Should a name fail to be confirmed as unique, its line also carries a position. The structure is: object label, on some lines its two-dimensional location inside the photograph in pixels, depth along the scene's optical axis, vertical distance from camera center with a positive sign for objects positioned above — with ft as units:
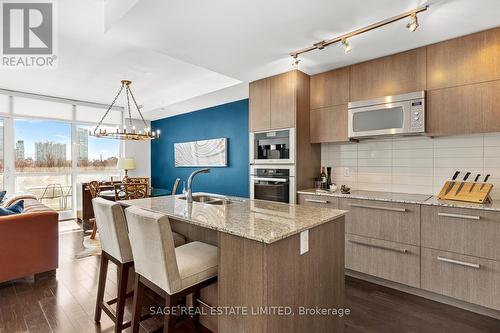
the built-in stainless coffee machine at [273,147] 10.96 +0.76
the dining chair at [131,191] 13.58 -1.47
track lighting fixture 6.58 +3.79
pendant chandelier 14.07 +1.61
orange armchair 8.87 -2.86
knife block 7.47 -0.84
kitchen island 4.35 -1.92
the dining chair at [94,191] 14.58 -1.54
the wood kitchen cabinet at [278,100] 10.91 +2.80
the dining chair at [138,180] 16.36 -1.09
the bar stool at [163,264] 4.69 -1.94
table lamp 20.47 -0.04
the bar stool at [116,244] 6.02 -1.93
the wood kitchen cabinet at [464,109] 7.55 +1.68
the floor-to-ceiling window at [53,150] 17.02 +0.97
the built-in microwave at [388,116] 8.68 +1.71
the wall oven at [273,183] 11.00 -0.83
